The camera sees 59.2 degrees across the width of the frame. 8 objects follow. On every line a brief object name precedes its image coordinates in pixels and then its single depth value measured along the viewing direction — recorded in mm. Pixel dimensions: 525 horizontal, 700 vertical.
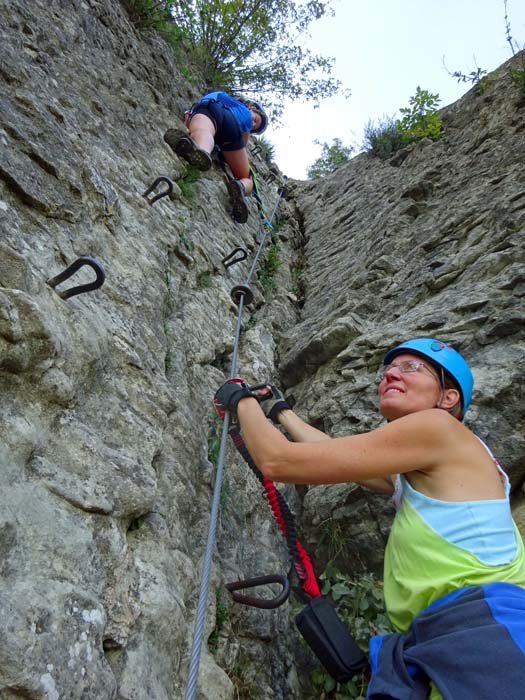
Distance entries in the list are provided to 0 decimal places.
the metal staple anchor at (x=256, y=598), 2111
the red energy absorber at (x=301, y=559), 2254
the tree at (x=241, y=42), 9008
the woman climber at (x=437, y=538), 1380
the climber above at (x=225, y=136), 5227
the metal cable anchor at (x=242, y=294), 4172
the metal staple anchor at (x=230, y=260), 4773
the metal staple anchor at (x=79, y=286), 2002
